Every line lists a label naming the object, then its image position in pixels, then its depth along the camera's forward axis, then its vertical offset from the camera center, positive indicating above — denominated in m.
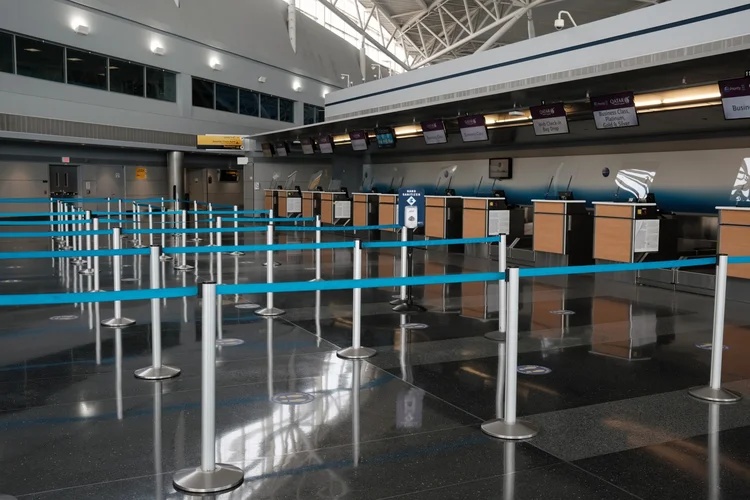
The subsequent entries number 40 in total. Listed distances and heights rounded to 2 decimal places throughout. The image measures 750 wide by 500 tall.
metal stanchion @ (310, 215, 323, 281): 9.56 -0.79
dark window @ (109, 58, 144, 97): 22.59 +4.39
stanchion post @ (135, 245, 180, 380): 5.43 -1.36
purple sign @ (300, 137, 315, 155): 22.31 +2.06
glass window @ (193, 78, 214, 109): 26.12 +4.42
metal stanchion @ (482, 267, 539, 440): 4.24 -1.23
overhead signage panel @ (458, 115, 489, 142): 14.58 +1.79
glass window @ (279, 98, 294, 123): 31.16 +4.51
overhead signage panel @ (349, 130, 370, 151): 19.14 +1.94
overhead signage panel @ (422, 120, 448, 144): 15.91 +1.84
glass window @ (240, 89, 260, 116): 28.73 +4.49
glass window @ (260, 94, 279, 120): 29.91 +4.51
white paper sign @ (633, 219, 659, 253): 11.14 -0.44
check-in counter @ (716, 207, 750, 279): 9.28 -0.34
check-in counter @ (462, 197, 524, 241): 14.39 -0.23
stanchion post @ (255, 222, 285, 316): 8.24 -1.20
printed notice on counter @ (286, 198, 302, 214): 23.80 +0.00
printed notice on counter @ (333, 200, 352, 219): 20.58 -0.11
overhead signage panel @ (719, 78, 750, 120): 9.45 +1.65
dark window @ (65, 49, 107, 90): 21.02 +4.36
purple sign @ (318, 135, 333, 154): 21.33 +2.03
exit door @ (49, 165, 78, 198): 22.42 +0.73
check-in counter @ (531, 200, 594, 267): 12.56 -0.44
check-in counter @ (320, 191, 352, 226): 20.61 -0.08
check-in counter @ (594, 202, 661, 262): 11.13 -0.34
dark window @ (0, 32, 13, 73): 18.72 +4.24
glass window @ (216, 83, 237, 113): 27.25 +4.44
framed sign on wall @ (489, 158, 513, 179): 17.11 +1.05
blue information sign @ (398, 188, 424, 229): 9.82 -0.02
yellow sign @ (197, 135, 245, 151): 25.94 +2.44
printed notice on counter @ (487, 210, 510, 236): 14.38 -0.29
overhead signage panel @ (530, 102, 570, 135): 12.48 +1.73
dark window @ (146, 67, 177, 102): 24.03 +4.42
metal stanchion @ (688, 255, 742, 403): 5.07 -1.05
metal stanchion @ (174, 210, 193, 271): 12.37 -1.19
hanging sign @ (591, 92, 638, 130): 11.20 +1.71
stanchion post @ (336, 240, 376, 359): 6.18 -1.33
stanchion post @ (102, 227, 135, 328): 6.99 -1.24
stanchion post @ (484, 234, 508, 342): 6.96 -1.17
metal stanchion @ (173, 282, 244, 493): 3.45 -1.30
